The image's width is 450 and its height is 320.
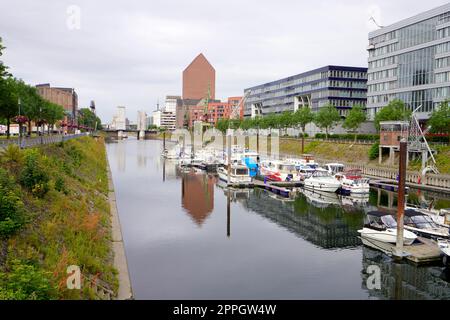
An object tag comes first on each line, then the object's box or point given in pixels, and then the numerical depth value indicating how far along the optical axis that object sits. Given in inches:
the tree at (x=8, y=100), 1679.0
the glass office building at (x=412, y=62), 3287.4
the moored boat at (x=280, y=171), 2432.3
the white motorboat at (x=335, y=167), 2632.9
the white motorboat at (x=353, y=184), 2001.7
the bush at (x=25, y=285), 520.7
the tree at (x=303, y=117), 4453.7
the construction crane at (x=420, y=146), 2319.1
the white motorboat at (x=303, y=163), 2653.5
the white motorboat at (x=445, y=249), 999.0
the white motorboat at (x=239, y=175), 2289.6
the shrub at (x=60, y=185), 1111.5
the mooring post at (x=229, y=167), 2221.7
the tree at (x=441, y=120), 2581.2
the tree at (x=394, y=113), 3073.3
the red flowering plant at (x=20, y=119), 2114.1
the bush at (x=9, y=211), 676.7
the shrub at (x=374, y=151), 2906.0
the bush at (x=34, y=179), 954.1
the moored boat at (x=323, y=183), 2085.4
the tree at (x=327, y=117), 4028.1
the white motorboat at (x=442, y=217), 1237.7
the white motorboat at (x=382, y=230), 1106.7
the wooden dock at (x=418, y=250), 1021.2
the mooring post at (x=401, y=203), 1019.9
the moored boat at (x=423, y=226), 1190.9
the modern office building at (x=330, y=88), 5413.4
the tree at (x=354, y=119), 3553.2
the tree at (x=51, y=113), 3398.4
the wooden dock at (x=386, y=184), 2165.7
